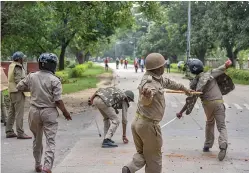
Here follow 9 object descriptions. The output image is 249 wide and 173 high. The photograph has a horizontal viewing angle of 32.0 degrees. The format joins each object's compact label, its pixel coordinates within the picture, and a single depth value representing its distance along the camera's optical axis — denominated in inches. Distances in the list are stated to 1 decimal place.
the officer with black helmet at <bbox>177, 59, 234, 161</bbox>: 289.9
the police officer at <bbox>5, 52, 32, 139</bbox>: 362.3
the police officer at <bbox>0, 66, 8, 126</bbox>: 434.3
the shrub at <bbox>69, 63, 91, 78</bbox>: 1461.6
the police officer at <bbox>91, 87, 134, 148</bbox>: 318.3
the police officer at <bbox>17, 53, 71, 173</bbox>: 235.8
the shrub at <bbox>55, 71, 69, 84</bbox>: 1143.6
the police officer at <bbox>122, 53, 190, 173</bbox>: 198.2
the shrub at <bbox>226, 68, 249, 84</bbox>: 1208.8
